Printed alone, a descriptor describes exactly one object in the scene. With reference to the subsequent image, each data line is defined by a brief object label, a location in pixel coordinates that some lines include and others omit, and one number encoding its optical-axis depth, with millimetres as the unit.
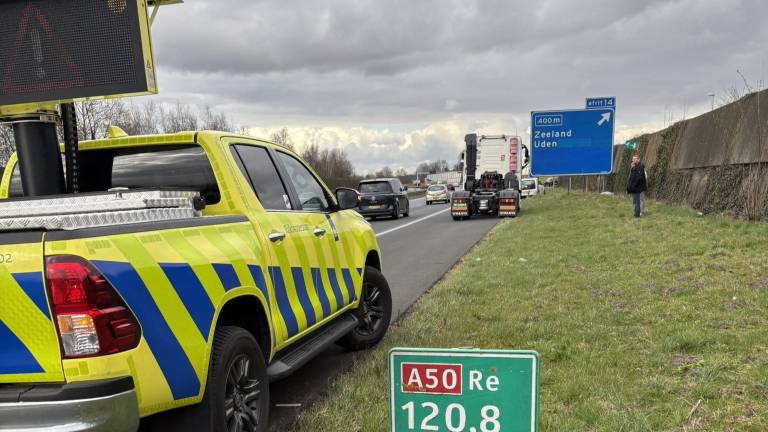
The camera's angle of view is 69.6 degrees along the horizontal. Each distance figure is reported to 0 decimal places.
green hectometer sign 1990
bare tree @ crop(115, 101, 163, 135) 24266
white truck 22748
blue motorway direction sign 21781
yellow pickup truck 2143
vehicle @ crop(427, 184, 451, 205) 41812
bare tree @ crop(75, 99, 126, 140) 20516
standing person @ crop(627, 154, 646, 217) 15664
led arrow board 3328
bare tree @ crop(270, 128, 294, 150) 59569
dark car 23891
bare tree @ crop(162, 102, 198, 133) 35472
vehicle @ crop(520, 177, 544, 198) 40250
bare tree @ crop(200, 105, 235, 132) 39897
